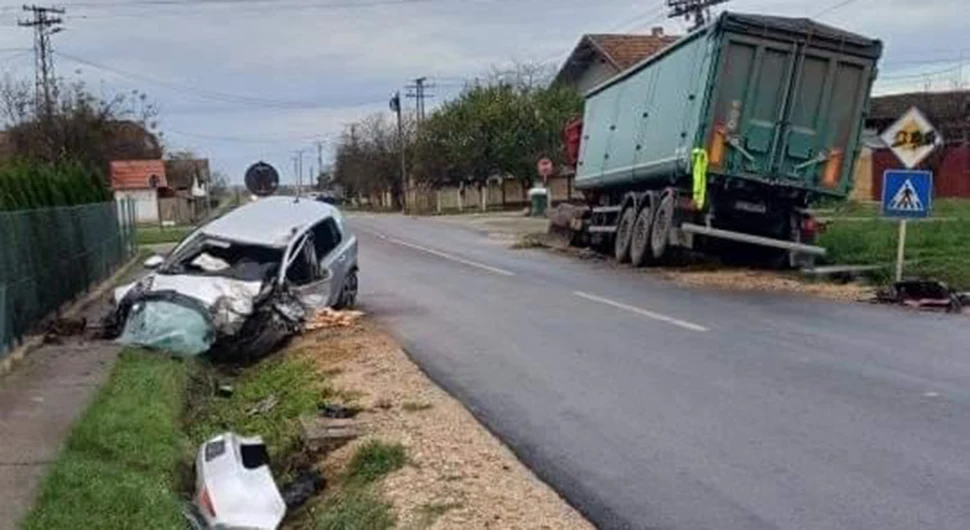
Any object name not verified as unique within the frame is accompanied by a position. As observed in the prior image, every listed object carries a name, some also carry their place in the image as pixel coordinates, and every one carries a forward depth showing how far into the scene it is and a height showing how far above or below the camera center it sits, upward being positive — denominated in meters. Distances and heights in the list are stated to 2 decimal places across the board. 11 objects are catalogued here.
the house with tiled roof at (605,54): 63.88 +0.25
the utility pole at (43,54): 58.31 -1.52
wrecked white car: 13.95 -2.76
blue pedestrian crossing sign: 18.47 -1.60
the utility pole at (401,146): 92.69 -7.13
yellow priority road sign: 18.92 -0.83
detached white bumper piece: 7.64 -2.69
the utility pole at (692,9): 50.60 +2.11
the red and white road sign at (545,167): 57.78 -4.85
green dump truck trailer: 20.59 -0.92
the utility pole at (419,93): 107.06 -3.81
